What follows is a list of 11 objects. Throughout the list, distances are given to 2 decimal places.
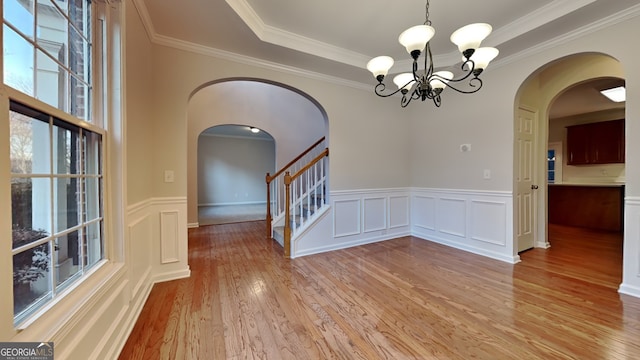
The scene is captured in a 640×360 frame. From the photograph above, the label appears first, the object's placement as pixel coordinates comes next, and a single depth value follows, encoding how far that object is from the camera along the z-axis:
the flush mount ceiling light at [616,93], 3.70
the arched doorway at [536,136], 3.07
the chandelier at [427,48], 1.66
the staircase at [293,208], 3.29
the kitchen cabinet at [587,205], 4.53
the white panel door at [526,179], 3.29
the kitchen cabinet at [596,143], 5.23
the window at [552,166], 6.44
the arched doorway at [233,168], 8.52
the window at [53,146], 0.93
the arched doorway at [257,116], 5.28
